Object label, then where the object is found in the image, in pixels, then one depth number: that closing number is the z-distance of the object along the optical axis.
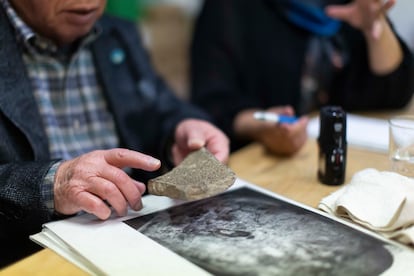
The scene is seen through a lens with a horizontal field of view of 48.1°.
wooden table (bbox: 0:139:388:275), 0.59
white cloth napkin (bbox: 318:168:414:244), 0.62
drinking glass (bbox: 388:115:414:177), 0.75
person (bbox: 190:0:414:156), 1.29
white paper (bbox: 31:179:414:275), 0.54
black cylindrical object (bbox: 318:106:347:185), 0.77
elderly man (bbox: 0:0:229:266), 0.68
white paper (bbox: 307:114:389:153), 1.00
